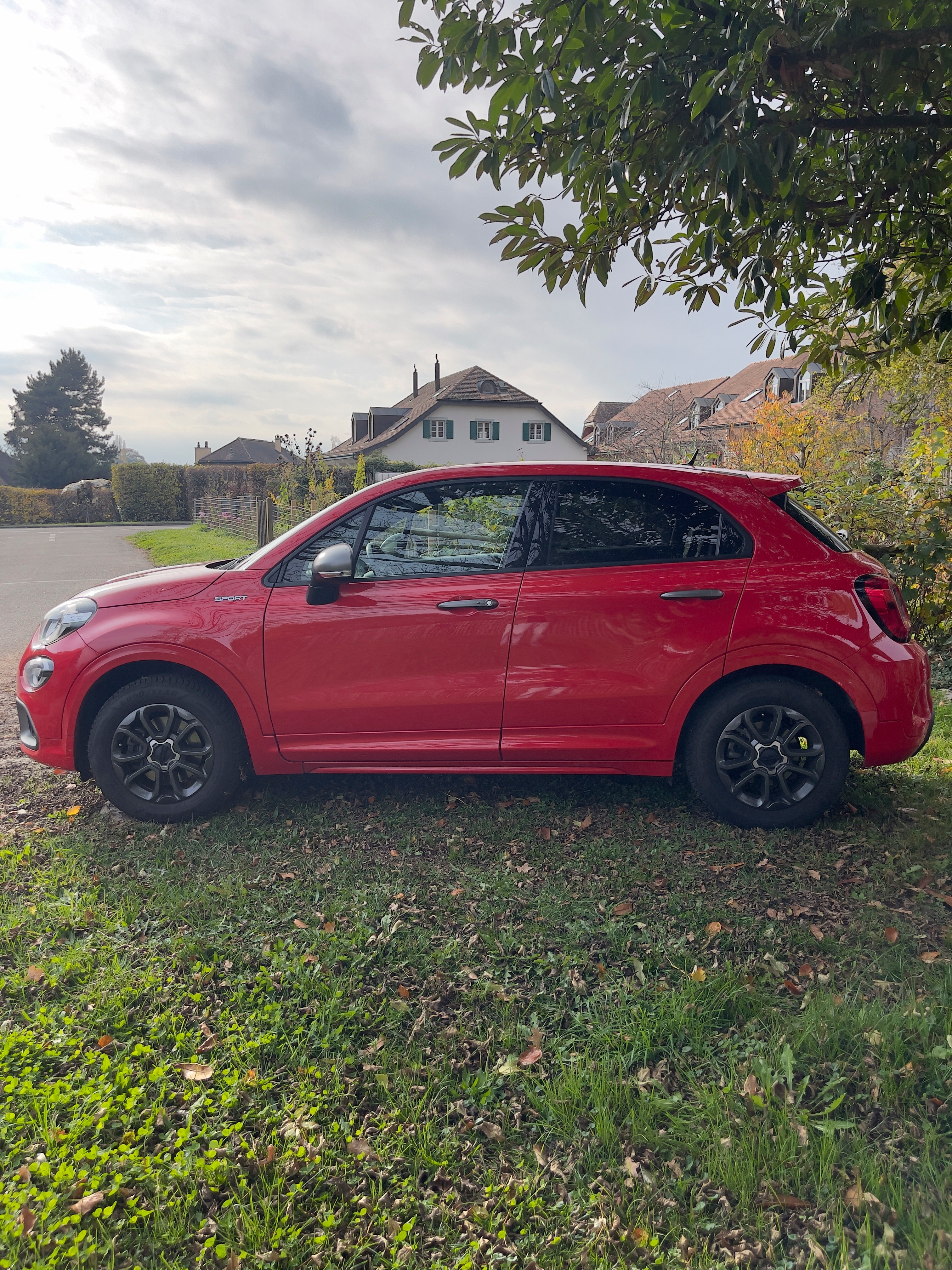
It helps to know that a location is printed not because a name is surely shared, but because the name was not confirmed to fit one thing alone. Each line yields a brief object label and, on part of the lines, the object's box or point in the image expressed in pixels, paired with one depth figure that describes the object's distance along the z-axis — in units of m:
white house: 52.22
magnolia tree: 3.29
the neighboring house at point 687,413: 34.06
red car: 3.81
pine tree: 57.84
